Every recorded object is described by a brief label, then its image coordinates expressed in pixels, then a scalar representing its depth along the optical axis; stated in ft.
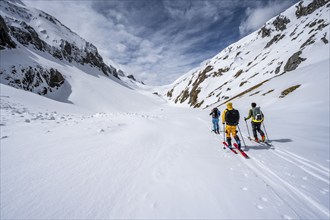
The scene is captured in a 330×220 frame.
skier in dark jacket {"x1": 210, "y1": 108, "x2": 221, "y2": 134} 36.64
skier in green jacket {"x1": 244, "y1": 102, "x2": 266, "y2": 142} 27.64
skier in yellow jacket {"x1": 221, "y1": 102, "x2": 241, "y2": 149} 24.17
